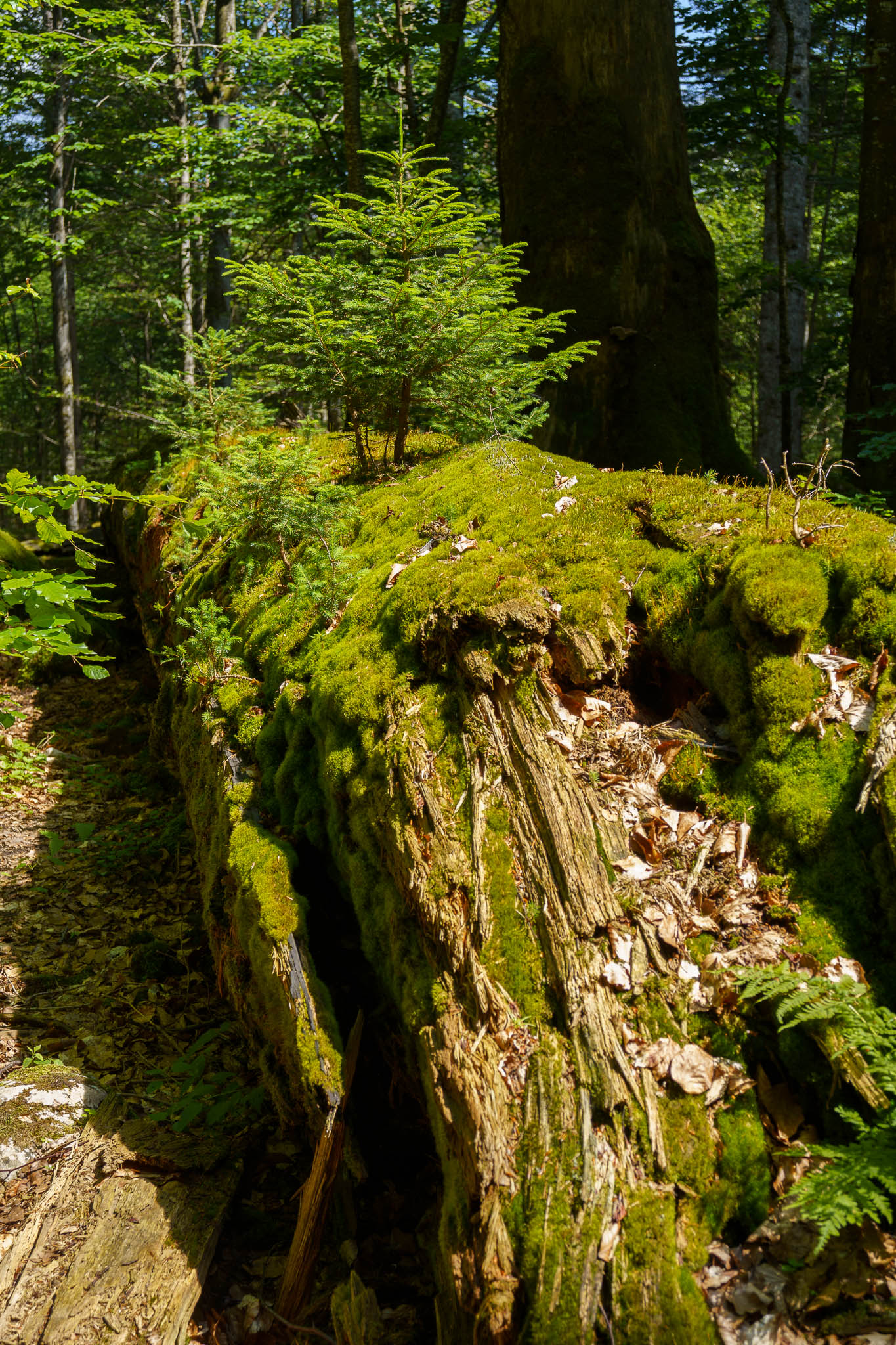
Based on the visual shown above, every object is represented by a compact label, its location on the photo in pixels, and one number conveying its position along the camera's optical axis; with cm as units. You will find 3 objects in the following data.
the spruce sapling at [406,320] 479
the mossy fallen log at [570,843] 224
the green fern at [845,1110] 190
